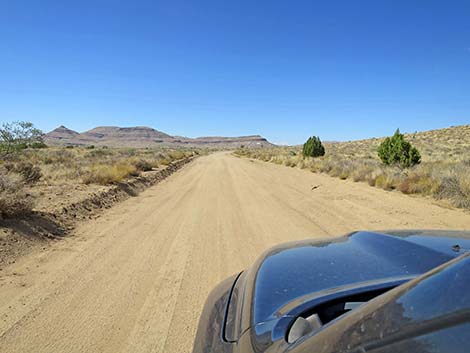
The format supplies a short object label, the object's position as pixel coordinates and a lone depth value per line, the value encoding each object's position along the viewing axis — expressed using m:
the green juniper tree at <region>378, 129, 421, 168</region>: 19.25
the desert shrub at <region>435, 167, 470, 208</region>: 10.11
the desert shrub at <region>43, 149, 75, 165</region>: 23.58
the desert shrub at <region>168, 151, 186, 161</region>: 40.04
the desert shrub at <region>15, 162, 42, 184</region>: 13.28
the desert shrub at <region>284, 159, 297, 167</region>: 31.46
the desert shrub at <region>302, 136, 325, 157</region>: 35.06
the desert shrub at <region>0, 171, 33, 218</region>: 6.95
